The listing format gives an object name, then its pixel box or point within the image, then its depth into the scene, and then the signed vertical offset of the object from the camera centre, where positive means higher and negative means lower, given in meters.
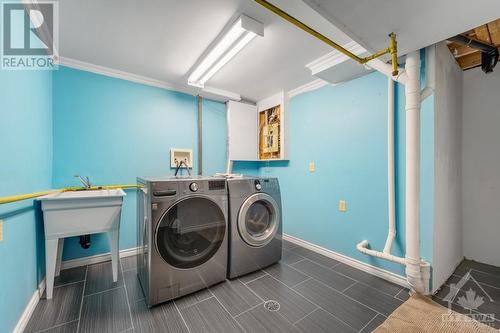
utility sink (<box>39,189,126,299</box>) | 1.44 -0.41
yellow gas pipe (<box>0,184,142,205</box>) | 1.01 -0.21
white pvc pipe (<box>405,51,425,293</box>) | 1.46 -0.03
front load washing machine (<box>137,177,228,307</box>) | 1.39 -0.56
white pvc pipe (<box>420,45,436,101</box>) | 1.51 +0.75
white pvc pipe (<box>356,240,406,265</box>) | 1.59 -0.80
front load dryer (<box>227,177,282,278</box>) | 1.76 -0.59
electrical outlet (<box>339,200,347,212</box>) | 2.15 -0.46
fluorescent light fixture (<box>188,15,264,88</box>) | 1.42 +1.06
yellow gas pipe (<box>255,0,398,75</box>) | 1.10 +0.89
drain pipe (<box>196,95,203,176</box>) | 2.82 +0.42
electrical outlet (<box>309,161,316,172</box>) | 2.52 -0.01
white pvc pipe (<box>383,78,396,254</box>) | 1.72 -0.06
